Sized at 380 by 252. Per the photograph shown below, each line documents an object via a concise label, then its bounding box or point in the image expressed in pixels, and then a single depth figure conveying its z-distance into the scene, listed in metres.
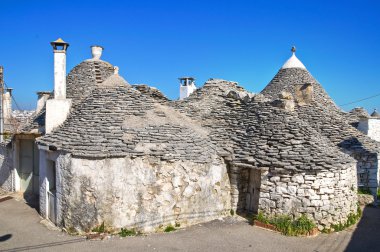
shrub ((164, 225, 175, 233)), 8.57
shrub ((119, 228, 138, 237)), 8.16
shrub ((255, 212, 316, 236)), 8.41
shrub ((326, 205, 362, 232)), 8.75
